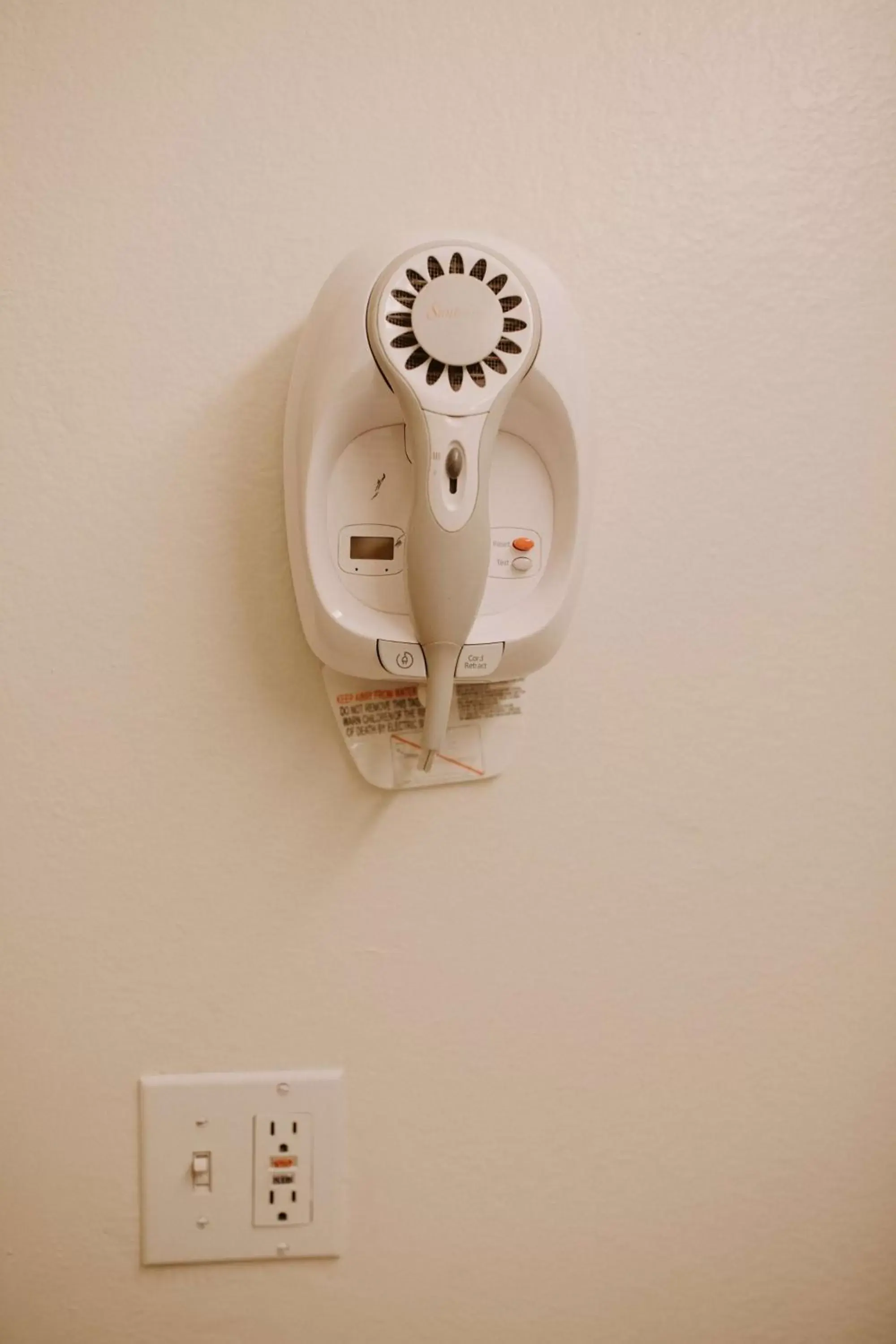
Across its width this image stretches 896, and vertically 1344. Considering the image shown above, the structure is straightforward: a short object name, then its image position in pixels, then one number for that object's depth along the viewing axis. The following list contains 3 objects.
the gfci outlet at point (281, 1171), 0.72
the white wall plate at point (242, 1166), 0.71
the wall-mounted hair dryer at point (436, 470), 0.62
